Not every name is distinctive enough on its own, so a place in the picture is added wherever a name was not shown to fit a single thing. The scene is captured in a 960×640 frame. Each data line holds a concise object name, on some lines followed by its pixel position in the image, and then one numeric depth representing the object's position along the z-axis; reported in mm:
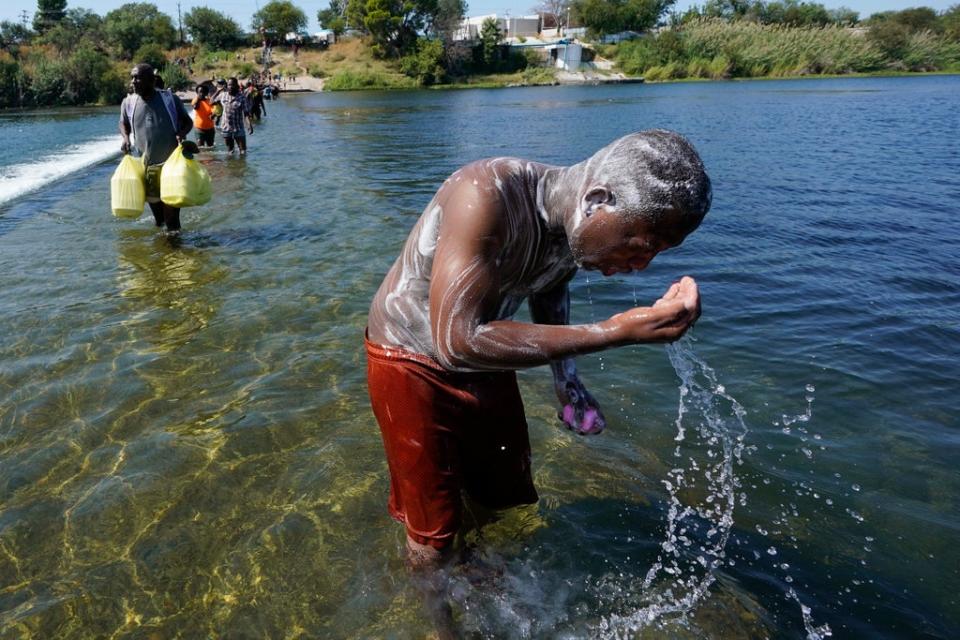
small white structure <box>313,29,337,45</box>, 96562
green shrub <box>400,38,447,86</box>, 75438
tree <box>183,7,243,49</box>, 90188
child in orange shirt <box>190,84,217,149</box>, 18000
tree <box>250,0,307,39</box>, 93688
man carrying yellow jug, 8398
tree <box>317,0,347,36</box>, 110875
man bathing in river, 1890
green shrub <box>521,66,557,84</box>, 77625
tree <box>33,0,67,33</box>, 84312
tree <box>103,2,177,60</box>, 75188
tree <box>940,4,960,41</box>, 80000
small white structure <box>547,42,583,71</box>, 85356
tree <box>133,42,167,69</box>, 65625
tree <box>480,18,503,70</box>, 84188
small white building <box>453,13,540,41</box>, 114062
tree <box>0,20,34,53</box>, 79388
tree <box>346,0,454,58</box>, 83094
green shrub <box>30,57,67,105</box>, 51594
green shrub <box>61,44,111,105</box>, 52438
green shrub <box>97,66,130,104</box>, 53156
